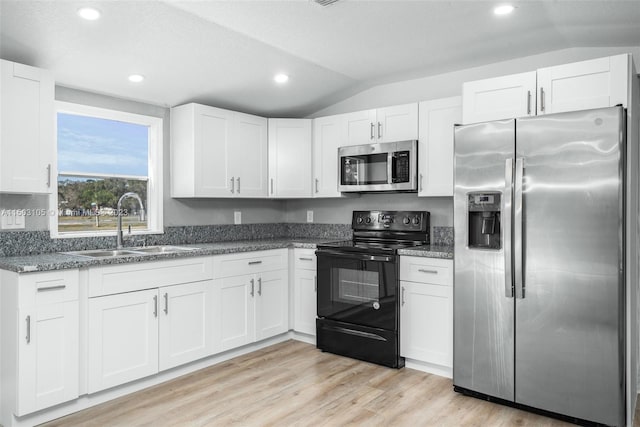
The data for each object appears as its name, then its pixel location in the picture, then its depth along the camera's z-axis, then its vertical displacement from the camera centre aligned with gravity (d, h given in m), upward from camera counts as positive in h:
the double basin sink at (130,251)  3.24 -0.29
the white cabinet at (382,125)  3.74 +0.76
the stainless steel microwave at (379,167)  3.70 +0.40
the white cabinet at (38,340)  2.46 -0.72
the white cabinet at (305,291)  4.04 -0.71
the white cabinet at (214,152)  3.81 +0.53
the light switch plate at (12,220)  2.93 -0.05
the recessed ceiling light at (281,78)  3.73 +1.13
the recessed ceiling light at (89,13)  2.49 +1.11
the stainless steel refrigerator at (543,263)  2.47 -0.29
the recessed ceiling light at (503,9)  2.60 +1.19
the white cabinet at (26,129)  2.63 +0.50
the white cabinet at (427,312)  3.27 -0.73
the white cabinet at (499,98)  2.80 +0.74
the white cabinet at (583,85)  2.52 +0.75
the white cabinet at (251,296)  3.59 -0.70
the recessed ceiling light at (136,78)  3.30 +0.99
